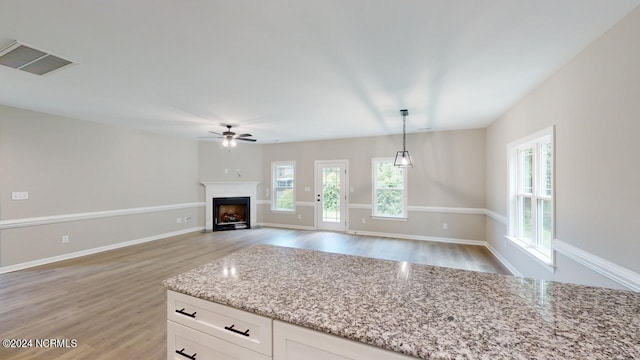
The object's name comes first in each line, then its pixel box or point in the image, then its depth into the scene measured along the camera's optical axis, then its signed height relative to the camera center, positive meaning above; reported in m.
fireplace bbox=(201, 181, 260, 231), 7.05 -0.33
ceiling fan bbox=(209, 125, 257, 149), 4.96 +0.87
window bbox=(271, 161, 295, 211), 7.51 -0.16
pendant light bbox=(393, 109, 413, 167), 4.07 +1.10
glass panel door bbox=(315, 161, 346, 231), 6.87 -0.41
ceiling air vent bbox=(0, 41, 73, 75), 2.19 +1.14
